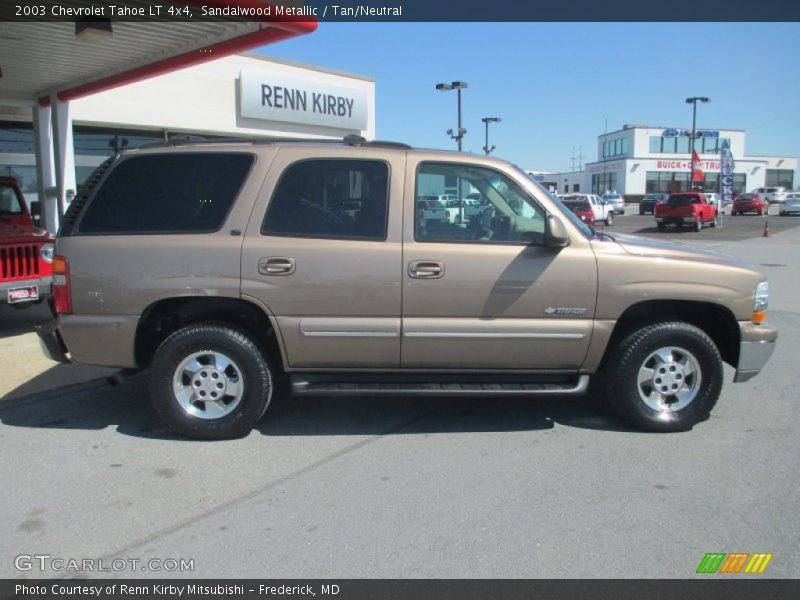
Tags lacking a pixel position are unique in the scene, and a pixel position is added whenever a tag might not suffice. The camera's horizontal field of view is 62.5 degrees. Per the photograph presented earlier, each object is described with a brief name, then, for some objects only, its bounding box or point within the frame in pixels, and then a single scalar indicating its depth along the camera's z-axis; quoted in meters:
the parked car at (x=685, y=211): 31.09
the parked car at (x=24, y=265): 7.16
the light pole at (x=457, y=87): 29.12
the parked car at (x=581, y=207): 33.26
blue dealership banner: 34.69
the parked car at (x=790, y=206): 46.23
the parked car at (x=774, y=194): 61.58
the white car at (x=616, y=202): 52.01
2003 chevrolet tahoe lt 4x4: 4.42
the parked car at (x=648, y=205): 49.28
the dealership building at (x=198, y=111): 13.27
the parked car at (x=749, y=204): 45.81
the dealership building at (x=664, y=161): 73.62
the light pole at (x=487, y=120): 40.16
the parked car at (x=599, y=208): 37.25
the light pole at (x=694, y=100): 51.12
